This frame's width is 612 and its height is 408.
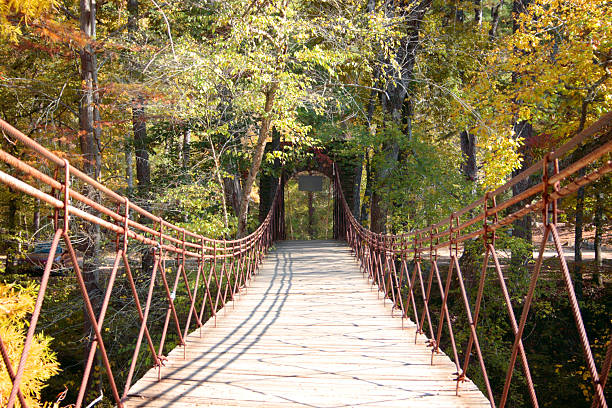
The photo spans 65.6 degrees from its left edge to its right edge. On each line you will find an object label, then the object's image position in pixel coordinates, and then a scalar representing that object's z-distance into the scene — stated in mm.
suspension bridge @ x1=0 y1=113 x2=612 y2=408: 1893
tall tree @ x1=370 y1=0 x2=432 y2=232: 11277
